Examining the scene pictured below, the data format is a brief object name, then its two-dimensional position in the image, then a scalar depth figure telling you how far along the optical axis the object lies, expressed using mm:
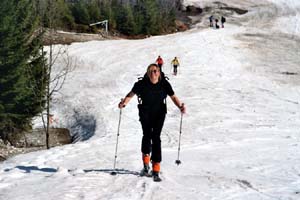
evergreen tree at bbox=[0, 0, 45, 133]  20266
